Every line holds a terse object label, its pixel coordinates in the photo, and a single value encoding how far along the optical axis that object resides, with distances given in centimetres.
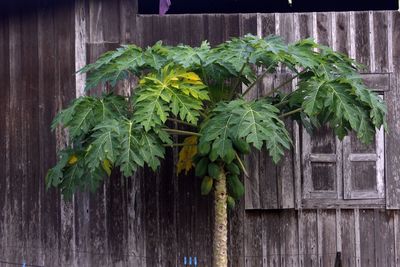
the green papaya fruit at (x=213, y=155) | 1054
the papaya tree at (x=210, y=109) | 1038
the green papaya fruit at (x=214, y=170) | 1146
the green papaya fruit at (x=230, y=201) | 1228
